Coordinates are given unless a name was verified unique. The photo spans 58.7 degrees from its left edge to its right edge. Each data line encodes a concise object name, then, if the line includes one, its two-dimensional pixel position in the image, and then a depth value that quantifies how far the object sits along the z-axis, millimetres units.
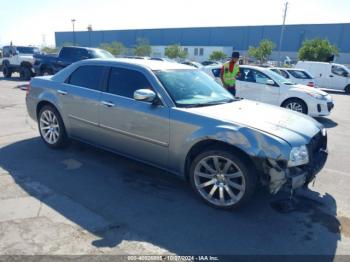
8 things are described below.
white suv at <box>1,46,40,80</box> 18203
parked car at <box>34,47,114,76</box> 14539
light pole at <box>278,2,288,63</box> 49084
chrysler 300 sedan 3330
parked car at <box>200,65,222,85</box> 10817
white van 19719
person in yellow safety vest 7457
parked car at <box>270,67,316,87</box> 14938
